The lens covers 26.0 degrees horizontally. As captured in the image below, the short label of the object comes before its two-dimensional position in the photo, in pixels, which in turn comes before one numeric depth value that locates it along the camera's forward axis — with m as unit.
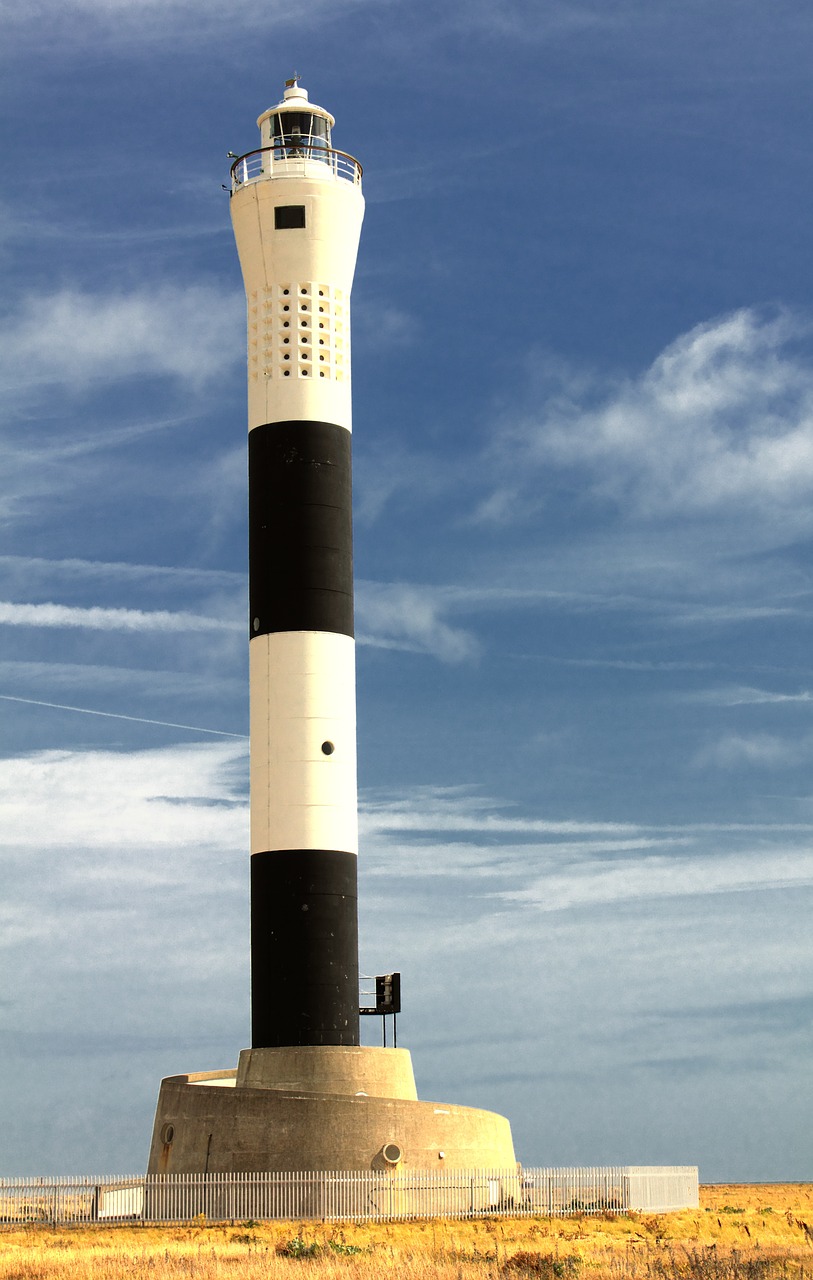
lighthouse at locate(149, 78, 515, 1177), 50.19
